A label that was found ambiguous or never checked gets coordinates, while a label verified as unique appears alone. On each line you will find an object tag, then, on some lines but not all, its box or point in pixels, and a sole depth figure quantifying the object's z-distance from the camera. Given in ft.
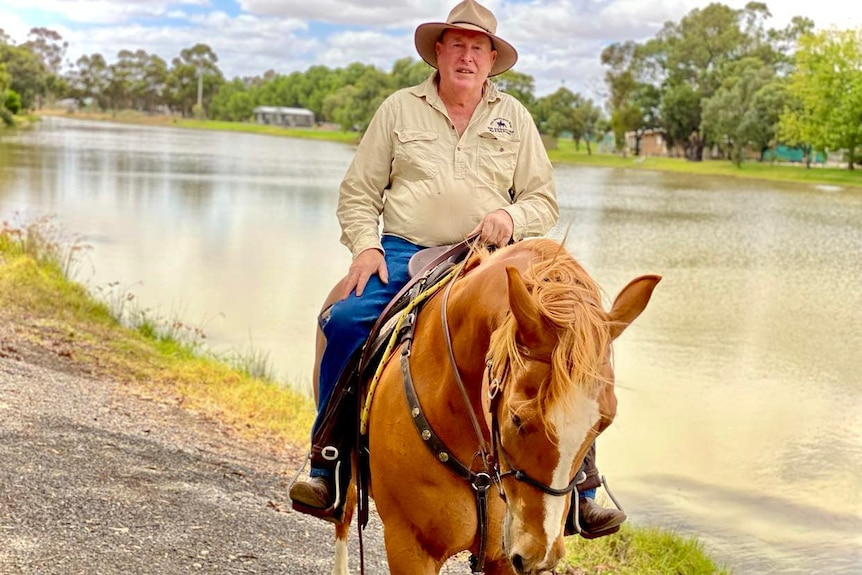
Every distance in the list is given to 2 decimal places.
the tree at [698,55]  285.84
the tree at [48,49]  564.96
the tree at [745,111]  226.79
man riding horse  13.82
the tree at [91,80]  583.17
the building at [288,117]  542.98
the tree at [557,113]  296.30
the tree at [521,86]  299.17
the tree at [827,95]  200.85
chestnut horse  8.75
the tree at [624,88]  291.79
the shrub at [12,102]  308.81
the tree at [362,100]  355.56
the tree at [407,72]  338.95
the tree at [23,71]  404.16
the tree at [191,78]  580.30
